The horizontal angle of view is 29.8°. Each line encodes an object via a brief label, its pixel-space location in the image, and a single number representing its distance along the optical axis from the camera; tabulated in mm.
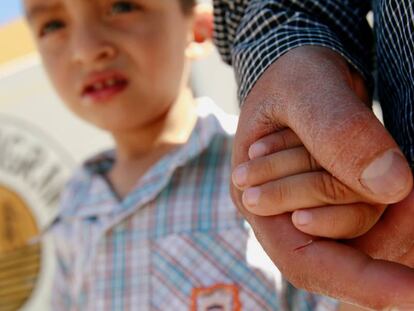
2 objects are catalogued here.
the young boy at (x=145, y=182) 923
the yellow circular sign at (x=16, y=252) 1706
